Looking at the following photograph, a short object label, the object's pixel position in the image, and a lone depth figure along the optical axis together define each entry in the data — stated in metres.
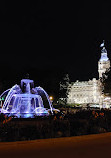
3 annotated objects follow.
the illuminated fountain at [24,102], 16.81
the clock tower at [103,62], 142.55
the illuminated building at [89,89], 143.50
